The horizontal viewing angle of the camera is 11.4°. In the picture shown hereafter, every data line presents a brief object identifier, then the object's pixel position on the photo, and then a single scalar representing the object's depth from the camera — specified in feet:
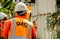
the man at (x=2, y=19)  29.14
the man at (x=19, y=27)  23.75
